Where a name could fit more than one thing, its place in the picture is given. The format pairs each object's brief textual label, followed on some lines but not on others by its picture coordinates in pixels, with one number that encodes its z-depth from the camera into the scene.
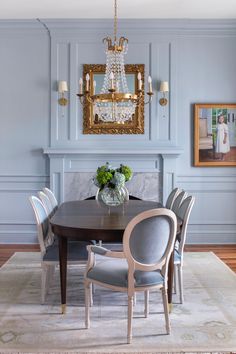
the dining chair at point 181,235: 3.17
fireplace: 5.27
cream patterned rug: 2.52
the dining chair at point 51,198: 3.98
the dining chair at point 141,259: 2.52
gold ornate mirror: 5.30
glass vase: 3.78
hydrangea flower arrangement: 3.74
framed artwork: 5.34
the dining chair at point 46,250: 3.15
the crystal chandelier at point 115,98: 3.66
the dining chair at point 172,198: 3.96
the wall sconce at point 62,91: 5.18
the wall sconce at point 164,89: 5.19
